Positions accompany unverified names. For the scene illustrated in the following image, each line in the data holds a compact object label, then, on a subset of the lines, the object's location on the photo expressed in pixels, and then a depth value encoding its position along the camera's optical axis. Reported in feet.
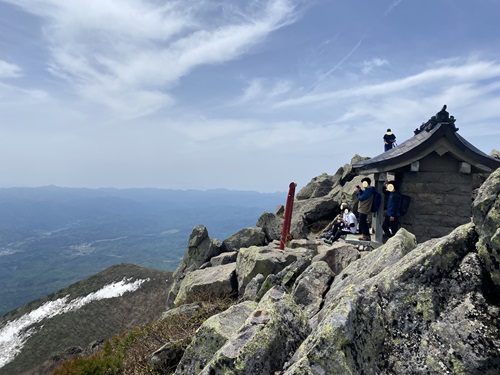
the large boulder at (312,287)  24.31
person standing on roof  66.44
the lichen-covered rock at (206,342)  20.34
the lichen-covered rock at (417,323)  13.15
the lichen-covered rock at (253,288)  33.36
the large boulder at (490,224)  13.97
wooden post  55.88
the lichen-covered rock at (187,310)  35.32
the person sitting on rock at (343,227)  56.03
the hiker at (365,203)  50.16
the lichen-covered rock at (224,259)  60.95
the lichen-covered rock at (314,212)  68.59
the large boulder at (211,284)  44.68
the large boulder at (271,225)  68.90
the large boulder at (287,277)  30.76
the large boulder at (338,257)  32.83
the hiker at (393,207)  45.75
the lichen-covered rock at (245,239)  68.18
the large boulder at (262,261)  41.86
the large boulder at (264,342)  15.78
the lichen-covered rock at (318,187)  91.40
